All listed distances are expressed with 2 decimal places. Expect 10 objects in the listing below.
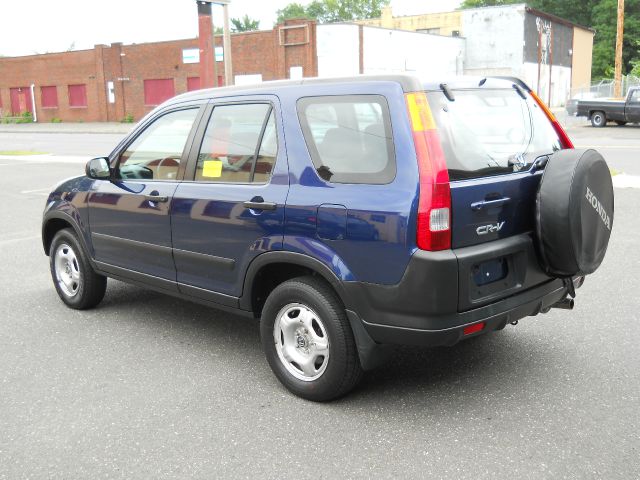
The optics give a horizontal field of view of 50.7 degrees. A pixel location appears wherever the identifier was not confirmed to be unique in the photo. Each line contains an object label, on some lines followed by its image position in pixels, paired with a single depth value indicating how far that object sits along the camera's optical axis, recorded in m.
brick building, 40.28
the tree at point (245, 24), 93.94
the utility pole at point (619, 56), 31.94
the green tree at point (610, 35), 65.19
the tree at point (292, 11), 103.94
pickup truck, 26.95
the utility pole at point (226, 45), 18.75
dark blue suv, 3.43
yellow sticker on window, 4.39
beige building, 57.62
